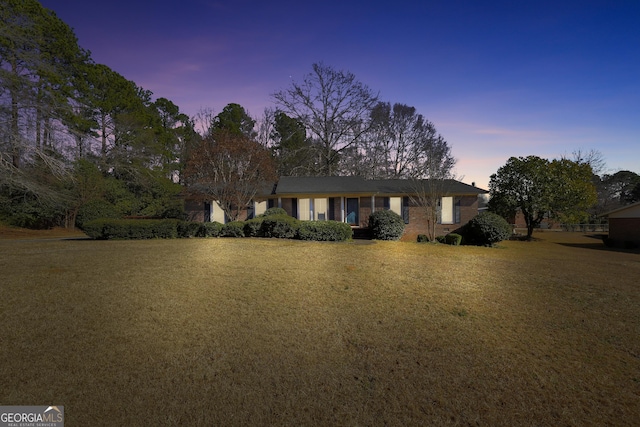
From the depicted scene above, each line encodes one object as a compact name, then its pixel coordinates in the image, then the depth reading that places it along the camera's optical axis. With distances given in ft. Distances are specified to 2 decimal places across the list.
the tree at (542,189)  76.69
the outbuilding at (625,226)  70.64
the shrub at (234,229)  49.14
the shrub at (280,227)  47.14
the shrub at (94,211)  72.84
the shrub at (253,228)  48.59
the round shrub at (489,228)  56.79
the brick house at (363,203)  74.23
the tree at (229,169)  65.00
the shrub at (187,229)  49.57
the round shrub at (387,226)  54.19
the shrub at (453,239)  57.82
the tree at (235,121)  118.11
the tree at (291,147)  115.55
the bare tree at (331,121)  106.93
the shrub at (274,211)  66.93
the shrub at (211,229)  49.52
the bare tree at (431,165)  73.26
